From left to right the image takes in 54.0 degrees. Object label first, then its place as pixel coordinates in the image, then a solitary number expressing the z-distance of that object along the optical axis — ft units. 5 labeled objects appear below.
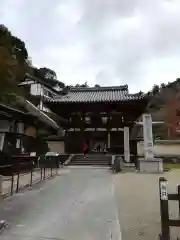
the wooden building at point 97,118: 53.57
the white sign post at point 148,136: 36.13
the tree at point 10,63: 55.09
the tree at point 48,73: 159.91
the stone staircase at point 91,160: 46.43
